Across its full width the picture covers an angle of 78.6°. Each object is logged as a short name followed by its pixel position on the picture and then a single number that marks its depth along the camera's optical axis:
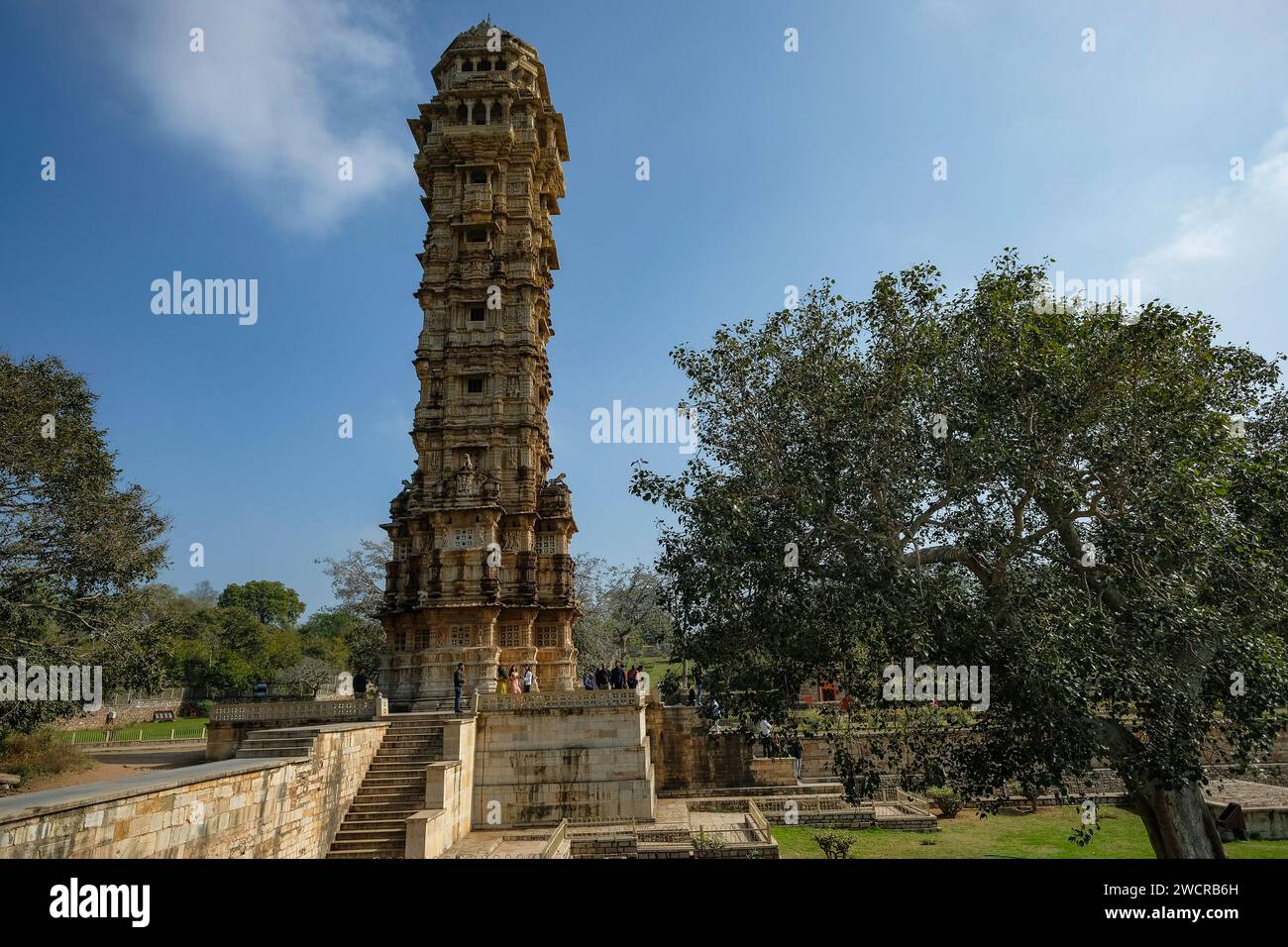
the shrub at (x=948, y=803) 25.36
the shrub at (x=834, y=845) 19.14
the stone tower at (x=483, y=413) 31.34
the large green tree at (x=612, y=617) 50.28
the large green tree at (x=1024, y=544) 11.52
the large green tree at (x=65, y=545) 23.66
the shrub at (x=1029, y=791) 11.75
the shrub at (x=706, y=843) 18.64
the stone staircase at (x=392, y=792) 19.02
